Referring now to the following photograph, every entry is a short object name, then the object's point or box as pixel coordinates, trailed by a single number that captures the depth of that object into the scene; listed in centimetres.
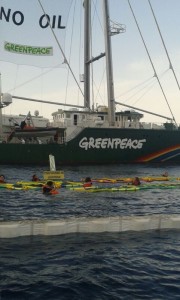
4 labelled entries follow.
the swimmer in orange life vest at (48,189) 2569
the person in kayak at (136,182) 3027
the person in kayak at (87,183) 2752
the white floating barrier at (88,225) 1505
